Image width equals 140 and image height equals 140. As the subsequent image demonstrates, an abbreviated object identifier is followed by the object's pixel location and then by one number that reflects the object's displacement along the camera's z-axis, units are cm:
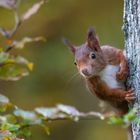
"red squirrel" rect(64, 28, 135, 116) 743
